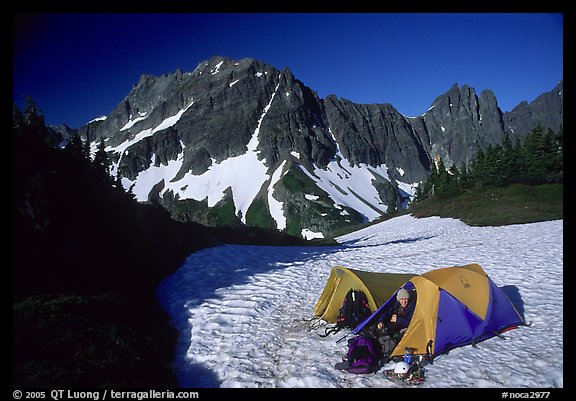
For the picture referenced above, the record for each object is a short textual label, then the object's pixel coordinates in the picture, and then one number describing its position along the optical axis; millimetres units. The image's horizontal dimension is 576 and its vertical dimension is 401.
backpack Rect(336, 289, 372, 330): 10930
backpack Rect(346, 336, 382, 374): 8305
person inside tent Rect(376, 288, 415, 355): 9070
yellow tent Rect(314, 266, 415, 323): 11315
